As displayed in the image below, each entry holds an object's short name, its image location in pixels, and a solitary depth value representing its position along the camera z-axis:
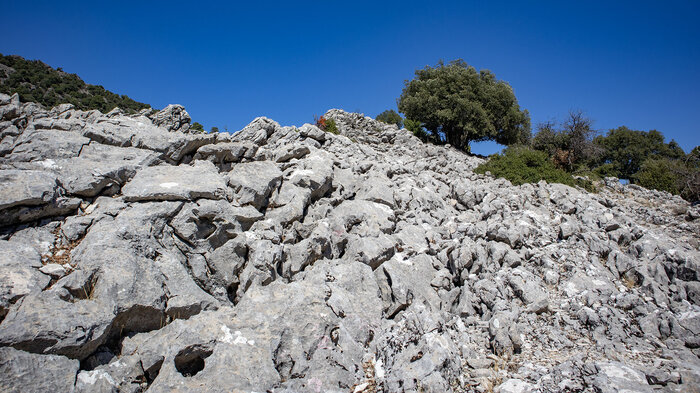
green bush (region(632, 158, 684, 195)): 21.72
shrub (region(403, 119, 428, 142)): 31.08
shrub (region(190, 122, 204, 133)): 27.07
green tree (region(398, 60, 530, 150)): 30.69
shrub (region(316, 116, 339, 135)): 25.69
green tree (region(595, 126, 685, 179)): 42.97
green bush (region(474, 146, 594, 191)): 18.30
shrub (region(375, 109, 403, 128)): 34.74
